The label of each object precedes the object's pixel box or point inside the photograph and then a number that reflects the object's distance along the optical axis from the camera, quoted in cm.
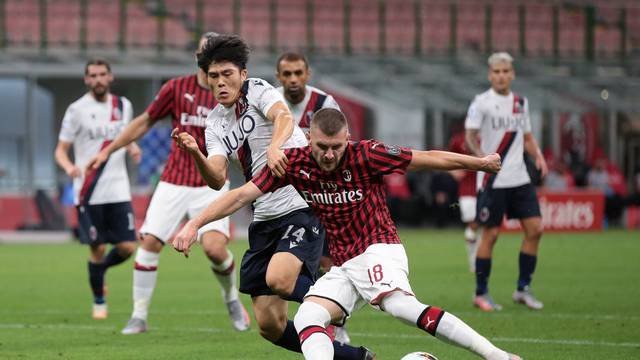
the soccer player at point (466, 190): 3447
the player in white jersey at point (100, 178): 2256
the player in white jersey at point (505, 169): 2320
